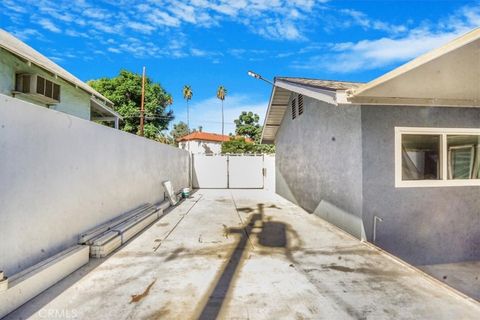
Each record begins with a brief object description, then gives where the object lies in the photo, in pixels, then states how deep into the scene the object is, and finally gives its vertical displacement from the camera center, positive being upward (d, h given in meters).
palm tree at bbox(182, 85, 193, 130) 49.66 +14.45
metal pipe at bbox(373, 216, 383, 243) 4.61 -1.03
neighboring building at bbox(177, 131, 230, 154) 44.62 +4.18
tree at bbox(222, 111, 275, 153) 40.66 +6.36
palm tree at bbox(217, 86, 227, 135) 49.97 +14.21
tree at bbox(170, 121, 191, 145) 62.31 +8.81
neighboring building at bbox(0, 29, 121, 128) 6.10 +2.32
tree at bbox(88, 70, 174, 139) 22.92 +6.06
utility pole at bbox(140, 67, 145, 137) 18.42 +4.15
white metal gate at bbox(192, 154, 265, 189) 15.81 -0.35
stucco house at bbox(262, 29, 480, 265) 4.60 -0.07
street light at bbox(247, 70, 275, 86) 12.52 +4.49
